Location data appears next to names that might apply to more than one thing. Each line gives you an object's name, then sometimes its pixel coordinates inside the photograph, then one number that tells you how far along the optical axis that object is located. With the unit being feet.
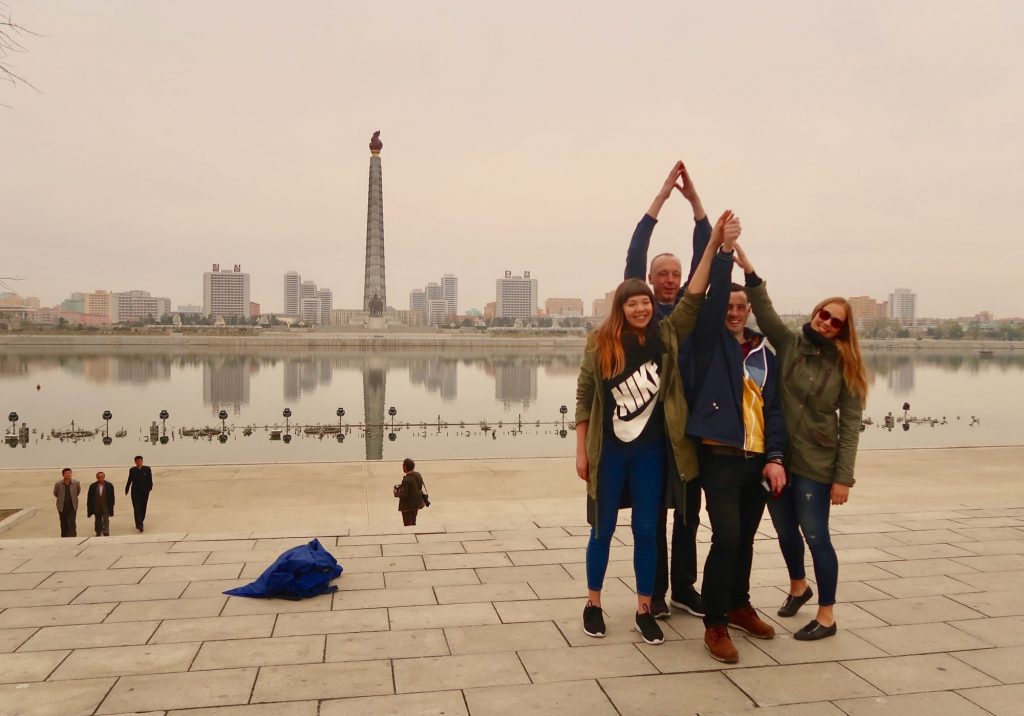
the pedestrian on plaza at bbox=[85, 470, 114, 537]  30.89
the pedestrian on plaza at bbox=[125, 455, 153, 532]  32.37
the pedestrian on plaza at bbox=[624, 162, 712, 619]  13.16
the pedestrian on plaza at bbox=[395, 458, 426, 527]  28.68
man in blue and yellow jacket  12.33
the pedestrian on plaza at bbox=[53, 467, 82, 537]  30.19
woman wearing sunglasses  12.85
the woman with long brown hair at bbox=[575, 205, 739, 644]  12.60
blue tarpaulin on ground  14.96
